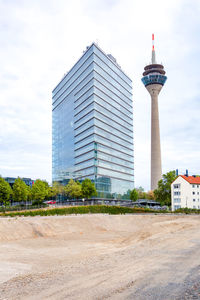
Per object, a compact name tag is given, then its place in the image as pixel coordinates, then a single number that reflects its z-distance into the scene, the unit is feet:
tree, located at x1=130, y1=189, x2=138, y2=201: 320.53
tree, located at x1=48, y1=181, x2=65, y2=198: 266.58
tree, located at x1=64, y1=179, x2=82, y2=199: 249.37
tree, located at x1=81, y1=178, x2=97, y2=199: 246.07
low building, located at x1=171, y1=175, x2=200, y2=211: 257.55
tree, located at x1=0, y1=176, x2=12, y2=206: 188.82
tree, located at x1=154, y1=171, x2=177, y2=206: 269.02
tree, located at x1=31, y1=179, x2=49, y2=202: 209.34
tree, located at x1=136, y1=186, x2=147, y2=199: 390.81
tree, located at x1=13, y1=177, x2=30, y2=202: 202.48
